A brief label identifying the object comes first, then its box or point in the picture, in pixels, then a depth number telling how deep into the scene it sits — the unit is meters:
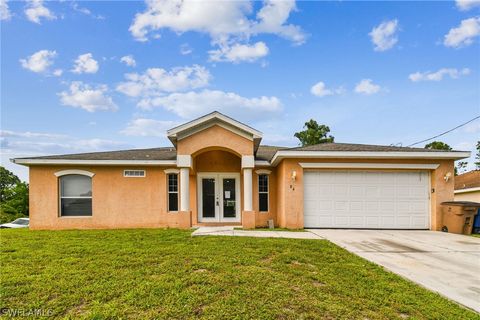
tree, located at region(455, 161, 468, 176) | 35.85
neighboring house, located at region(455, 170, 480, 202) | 16.91
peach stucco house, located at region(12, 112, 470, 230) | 11.23
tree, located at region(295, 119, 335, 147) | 31.53
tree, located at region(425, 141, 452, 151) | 32.01
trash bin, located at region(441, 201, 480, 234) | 10.27
